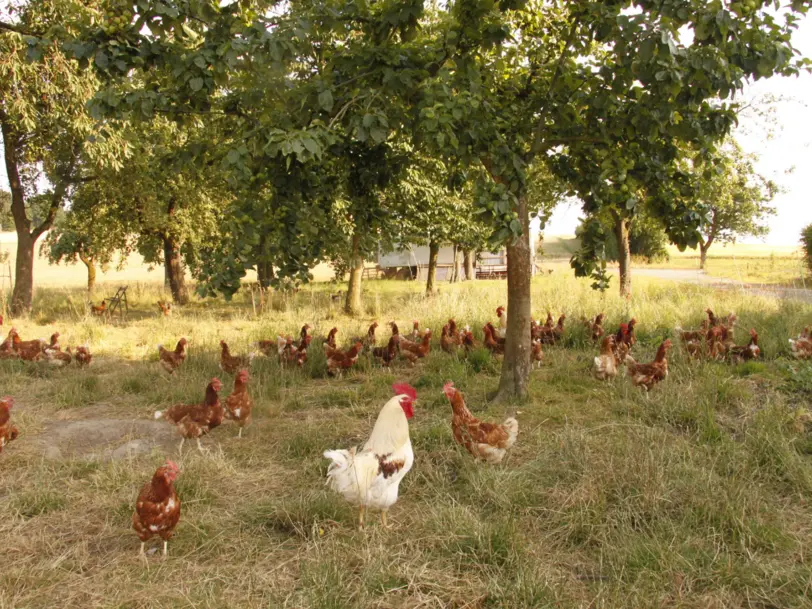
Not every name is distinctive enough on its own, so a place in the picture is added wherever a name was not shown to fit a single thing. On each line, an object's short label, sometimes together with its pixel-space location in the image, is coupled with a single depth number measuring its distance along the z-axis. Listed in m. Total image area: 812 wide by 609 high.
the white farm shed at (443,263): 35.59
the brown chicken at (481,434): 4.62
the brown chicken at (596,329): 9.45
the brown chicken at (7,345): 9.02
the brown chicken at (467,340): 8.93
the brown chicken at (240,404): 5.58
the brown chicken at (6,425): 4.99
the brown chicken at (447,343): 9.13
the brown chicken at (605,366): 6.83
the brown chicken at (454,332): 9.20
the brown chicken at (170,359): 8.09
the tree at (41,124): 10.72
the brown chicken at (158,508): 3.41
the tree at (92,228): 16.19
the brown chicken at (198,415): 5.20
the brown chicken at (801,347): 7.68
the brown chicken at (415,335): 9.50
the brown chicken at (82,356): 8.71
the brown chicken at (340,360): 8.15
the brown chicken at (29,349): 8.81
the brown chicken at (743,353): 7.88
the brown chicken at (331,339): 8.76
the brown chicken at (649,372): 6.29
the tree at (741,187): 14.84
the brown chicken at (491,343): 8.72
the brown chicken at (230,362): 8.02
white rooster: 3.68
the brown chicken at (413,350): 8.57
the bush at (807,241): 20.86
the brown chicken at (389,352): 8.55
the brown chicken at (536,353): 8.10
